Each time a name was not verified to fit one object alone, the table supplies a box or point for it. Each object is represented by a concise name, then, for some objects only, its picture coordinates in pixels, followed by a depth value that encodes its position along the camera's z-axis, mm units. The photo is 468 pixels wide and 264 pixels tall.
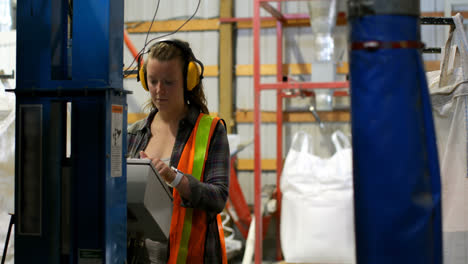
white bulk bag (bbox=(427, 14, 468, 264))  3632
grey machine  2877
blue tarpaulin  2553
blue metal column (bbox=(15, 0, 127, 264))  2744
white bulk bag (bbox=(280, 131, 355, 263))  5810
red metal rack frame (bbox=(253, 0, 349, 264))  5506
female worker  3152
